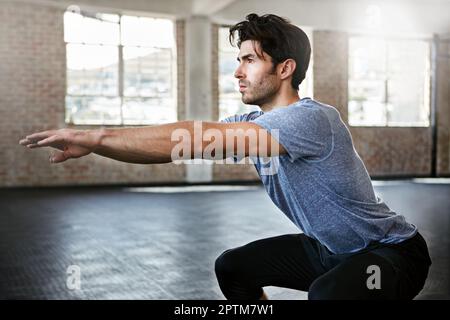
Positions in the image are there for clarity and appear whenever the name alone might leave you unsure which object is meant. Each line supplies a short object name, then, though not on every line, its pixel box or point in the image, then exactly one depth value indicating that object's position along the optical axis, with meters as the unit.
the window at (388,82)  11.80
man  1.40
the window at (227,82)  10.75
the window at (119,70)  9.79
